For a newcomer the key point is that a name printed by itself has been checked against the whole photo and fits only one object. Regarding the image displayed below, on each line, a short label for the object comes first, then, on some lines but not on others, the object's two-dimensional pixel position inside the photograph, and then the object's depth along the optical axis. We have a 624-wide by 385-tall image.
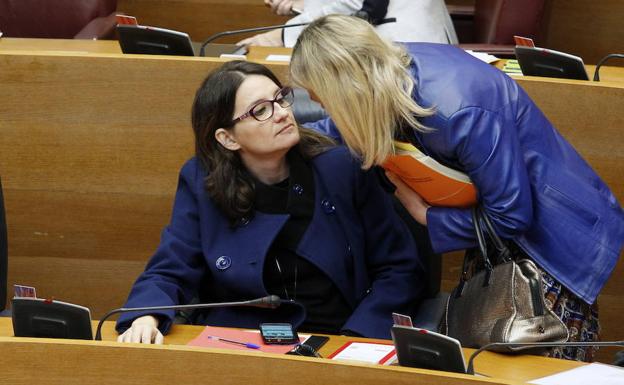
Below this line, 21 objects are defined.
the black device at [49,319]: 8.70
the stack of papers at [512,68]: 9.83
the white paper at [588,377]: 8.54
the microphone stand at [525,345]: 8.53
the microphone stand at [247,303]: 8.74
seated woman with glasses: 9.01
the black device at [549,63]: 9.63
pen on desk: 8.79
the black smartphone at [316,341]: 8.79
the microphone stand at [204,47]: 9.90
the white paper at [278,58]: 9.89
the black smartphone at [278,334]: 8.80
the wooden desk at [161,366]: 8.43
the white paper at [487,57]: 9.97
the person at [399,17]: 10.27
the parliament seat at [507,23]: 10.39
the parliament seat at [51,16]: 10.88
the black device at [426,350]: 8.48
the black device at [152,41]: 9.81
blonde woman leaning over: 8.65
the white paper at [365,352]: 8.72
